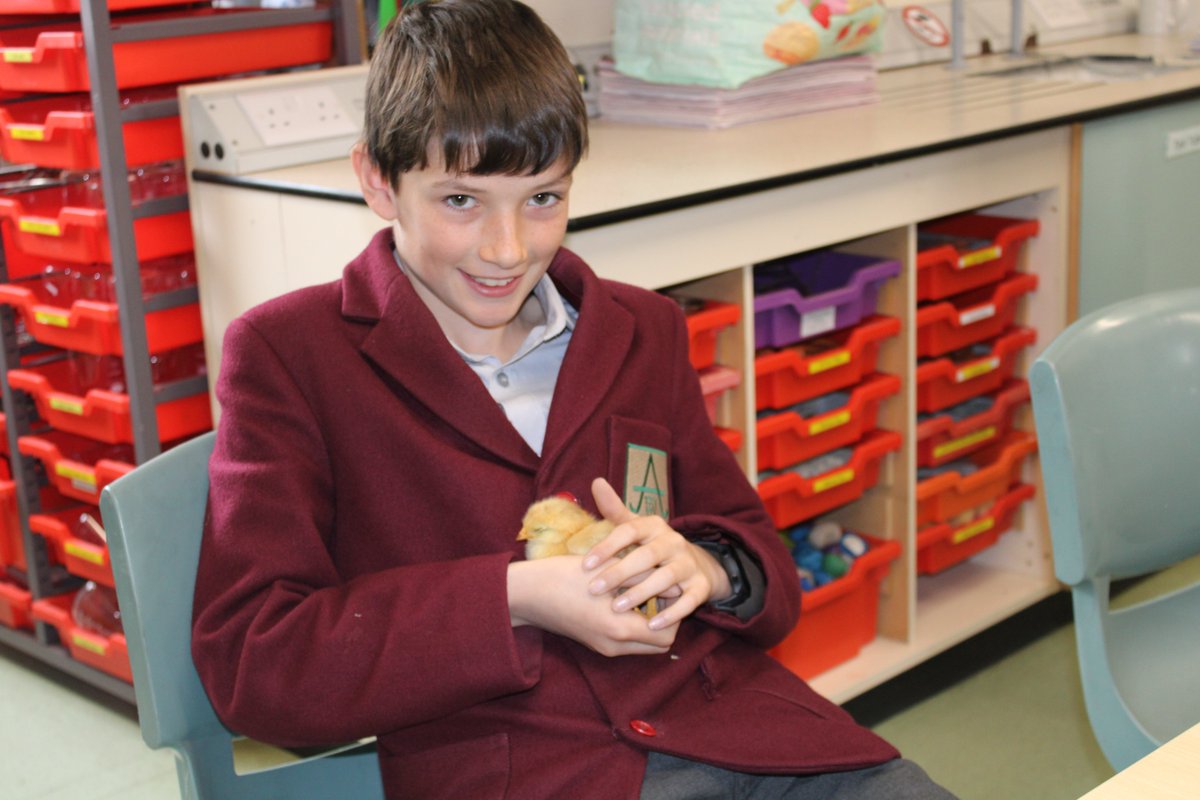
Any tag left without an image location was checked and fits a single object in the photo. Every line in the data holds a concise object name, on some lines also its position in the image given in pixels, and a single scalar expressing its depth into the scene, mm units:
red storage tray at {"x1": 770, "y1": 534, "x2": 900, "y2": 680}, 2158
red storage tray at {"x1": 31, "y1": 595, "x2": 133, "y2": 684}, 2270
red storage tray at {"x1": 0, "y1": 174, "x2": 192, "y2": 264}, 2047
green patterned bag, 2238
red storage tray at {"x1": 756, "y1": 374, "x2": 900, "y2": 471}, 2051
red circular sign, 3055
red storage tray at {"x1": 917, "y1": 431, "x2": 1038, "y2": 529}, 2348
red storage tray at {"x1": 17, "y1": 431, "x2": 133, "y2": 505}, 2160
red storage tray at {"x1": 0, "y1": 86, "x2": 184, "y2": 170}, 1998
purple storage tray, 2041
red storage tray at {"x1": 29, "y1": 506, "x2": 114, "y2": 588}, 2242
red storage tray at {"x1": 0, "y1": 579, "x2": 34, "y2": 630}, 2455
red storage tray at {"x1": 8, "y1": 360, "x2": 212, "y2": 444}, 2115
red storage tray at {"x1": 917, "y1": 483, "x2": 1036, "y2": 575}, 2377
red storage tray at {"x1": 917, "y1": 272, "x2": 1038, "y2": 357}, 2279
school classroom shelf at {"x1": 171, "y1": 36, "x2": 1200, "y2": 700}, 1782
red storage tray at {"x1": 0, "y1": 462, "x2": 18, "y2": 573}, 2432
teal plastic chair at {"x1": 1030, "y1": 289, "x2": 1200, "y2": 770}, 1252
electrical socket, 1951
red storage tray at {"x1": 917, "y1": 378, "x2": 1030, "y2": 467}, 2348
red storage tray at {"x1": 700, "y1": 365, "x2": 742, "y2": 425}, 1920
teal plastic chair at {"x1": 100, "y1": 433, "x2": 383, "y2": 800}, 1033
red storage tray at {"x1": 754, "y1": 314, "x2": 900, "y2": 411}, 2043
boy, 1049
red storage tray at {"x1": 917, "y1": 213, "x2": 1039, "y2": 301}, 2270
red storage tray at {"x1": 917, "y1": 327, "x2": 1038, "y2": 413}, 2299
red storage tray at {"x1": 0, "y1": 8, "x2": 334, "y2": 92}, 1940
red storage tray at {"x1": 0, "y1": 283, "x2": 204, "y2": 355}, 2076
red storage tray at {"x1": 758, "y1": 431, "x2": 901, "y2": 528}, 2080
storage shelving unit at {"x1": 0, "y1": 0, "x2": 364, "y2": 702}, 1931
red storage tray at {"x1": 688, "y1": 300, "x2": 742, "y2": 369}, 1894
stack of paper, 2299
